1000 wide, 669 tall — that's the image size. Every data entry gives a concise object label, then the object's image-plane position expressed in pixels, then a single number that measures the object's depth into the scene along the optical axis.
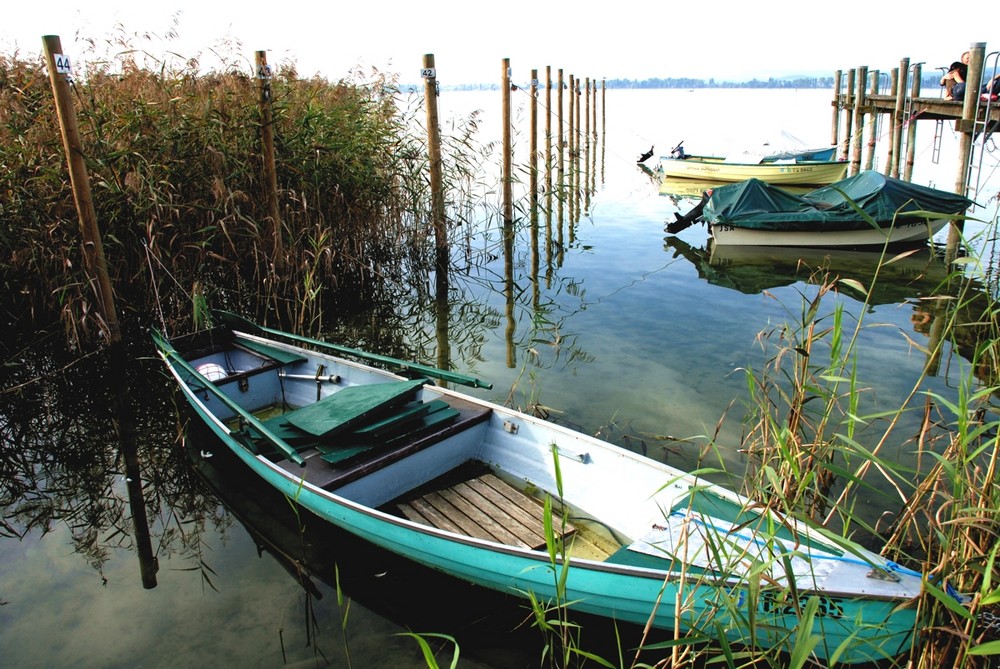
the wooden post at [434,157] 10.76
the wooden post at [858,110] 21.61
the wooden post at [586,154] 20.04
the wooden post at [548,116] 14.40
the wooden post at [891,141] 18.66
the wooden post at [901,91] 16.84
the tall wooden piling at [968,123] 11.39
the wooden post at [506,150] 12.67
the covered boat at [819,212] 12.31
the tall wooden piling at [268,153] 8.65
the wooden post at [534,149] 13.98
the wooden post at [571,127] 22.54
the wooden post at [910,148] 17.59
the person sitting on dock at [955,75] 13.86
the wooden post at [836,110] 25.57
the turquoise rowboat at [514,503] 3.37
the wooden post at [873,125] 21.55
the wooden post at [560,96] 21.67
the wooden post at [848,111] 23.31
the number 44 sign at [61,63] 7.03
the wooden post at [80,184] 7.05
